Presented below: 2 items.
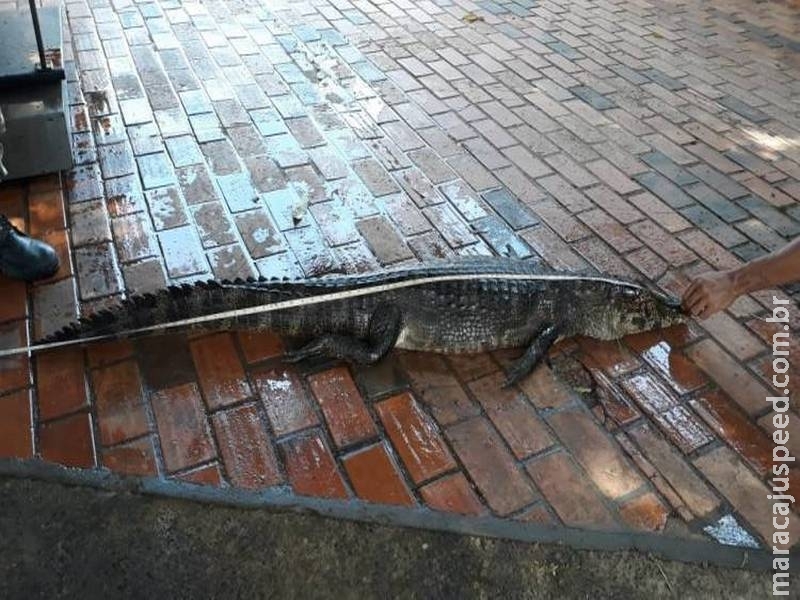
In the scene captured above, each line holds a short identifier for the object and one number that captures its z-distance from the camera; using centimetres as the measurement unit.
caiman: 300
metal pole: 374
